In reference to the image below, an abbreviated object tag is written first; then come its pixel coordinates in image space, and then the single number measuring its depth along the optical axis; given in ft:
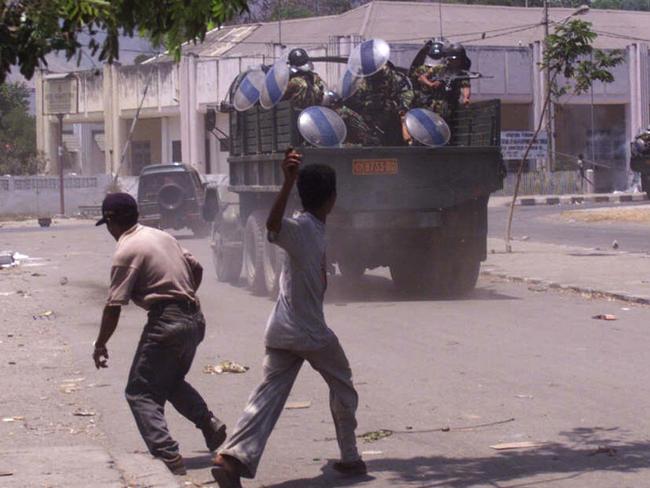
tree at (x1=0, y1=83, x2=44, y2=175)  187.11
